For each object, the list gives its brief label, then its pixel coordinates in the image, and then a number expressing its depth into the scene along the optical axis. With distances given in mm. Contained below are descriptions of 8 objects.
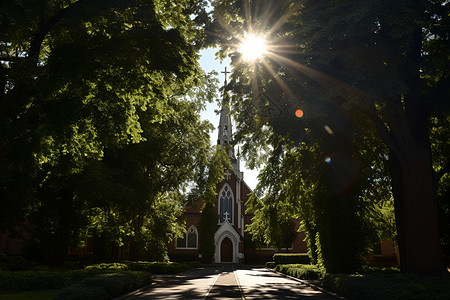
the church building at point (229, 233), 47000
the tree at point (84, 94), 10555
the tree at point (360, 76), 9422
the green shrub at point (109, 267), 17819
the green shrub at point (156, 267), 23766
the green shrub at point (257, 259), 47406
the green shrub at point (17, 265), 17734
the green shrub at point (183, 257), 46156
